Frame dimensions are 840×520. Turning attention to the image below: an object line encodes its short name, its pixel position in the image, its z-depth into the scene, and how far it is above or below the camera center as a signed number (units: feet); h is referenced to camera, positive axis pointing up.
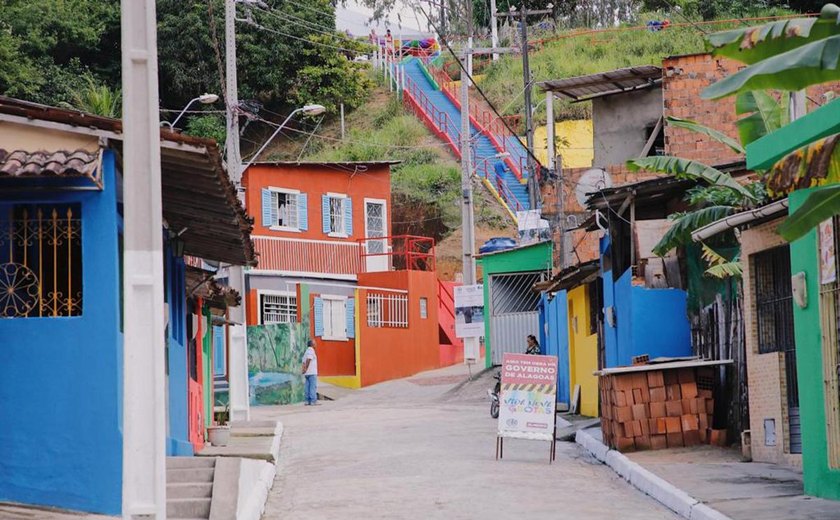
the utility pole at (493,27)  213.87 +49.85
